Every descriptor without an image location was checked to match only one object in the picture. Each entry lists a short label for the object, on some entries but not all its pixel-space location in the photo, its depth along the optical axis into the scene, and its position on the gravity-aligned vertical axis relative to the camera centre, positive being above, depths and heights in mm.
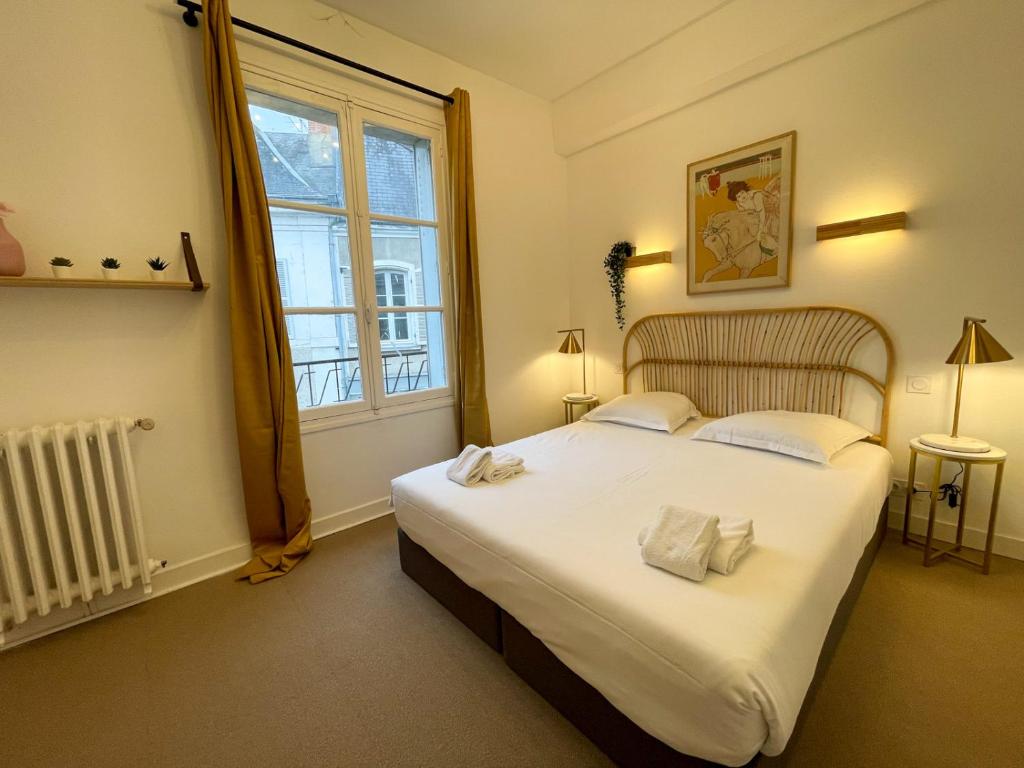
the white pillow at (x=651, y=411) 2744 -631
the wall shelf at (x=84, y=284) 1606 +227
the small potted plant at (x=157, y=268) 1922 +307
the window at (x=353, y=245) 2453 +531
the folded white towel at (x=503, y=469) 1998 -696
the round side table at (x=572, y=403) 3525 -699
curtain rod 1994 +1514
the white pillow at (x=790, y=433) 2088 -635
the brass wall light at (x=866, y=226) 2135 +428
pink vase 1597 +323
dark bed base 1128 -1140
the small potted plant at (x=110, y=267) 1803 +302
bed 979 -745
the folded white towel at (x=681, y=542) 1194 -667
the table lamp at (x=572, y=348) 3494 -230
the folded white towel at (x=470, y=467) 1957 -670
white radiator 1679 -750
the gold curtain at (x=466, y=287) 2926 +261
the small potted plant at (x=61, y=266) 1690 +294
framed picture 2543 +606
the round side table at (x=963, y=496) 1884 -911
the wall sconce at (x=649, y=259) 3084 +427
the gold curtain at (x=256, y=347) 2031 -77
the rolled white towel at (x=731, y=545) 1222 -685
